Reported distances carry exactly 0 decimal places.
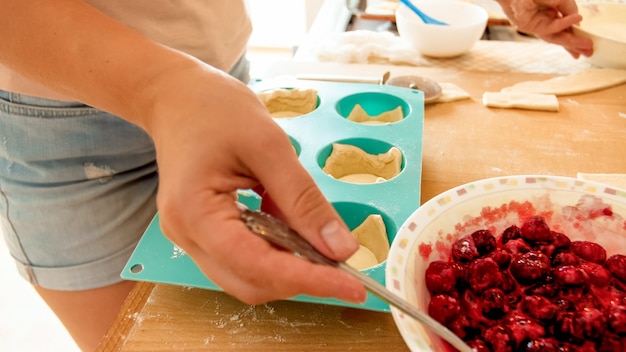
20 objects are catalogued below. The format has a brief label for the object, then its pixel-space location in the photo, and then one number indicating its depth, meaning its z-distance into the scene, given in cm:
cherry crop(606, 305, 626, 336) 56
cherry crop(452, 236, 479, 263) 67
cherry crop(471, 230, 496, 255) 69
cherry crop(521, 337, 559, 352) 54
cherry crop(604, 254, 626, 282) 64
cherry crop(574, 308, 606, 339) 56
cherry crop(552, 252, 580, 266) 65
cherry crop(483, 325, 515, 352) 55
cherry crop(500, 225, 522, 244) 71
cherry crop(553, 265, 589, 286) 62
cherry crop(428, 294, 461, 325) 59
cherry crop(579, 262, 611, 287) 62
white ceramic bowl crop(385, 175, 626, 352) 66
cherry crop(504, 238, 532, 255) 68
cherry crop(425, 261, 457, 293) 63
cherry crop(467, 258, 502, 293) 63
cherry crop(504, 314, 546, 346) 56
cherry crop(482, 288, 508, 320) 61
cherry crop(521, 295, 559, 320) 59
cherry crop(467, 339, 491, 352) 55
